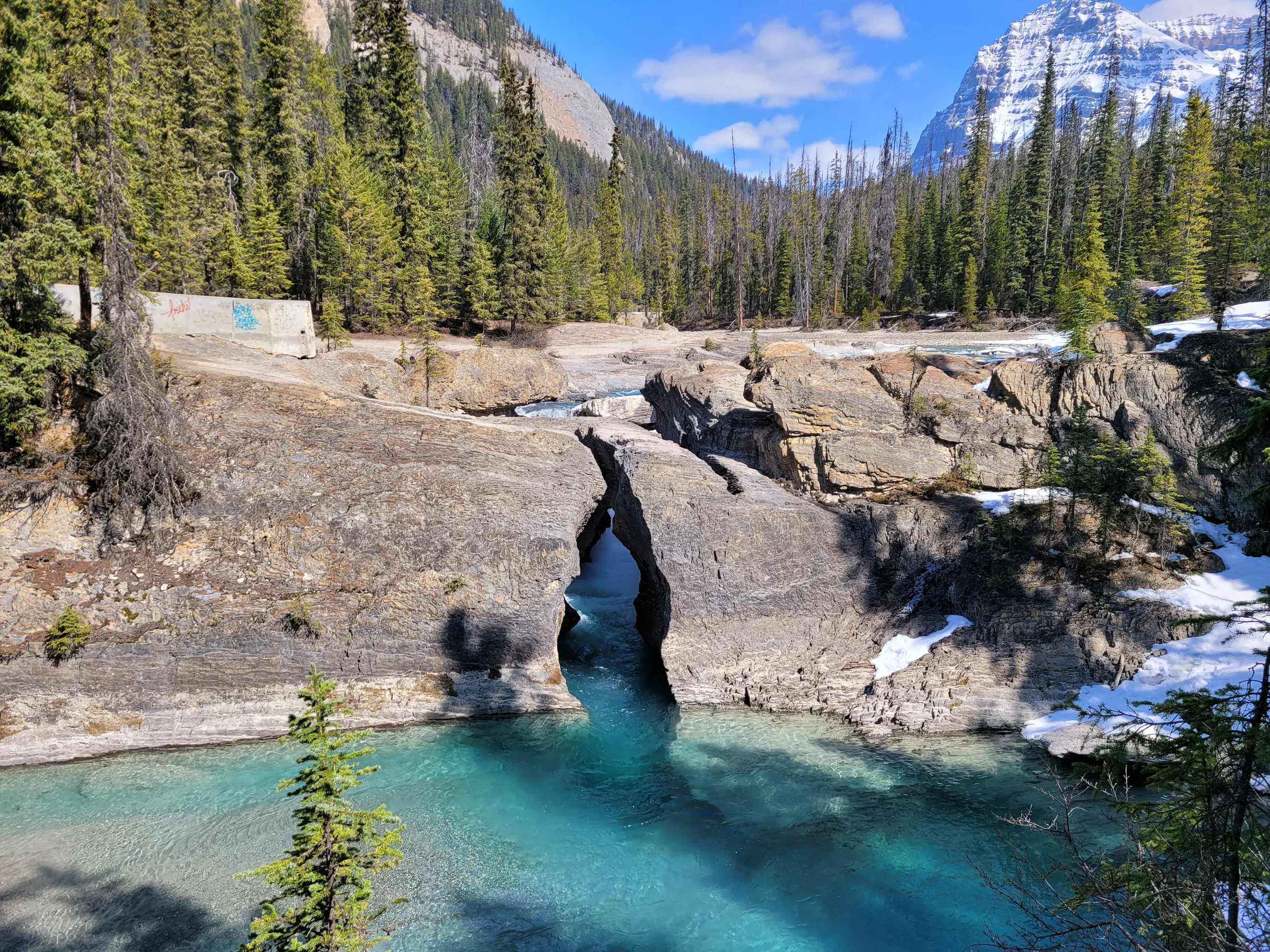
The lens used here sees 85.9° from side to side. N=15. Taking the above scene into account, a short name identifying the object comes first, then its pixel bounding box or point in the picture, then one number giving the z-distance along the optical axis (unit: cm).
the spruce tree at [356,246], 3872
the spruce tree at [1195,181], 4300
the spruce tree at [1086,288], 2006
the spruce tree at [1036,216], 6147
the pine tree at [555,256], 5206
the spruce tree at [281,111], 4044
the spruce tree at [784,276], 8219
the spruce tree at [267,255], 3603
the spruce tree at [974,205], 6406
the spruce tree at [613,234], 7275
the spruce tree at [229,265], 3309
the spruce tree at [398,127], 4262
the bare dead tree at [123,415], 1602
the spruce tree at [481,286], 4728
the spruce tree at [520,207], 4831
